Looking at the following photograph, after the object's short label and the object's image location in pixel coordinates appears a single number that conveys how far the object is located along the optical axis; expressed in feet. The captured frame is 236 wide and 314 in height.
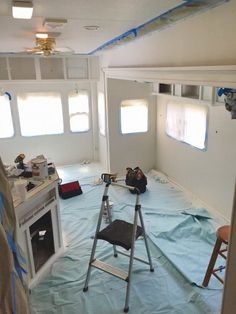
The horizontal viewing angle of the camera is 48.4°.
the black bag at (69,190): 14.15
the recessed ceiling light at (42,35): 8.11
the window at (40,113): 17.25
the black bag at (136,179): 14.35
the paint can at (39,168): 8.80
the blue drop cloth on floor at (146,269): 7.70
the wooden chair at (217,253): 7.45
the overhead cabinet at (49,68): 15.62
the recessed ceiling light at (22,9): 4.85
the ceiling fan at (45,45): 8.80
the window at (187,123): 12.37
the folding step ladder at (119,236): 7.48
